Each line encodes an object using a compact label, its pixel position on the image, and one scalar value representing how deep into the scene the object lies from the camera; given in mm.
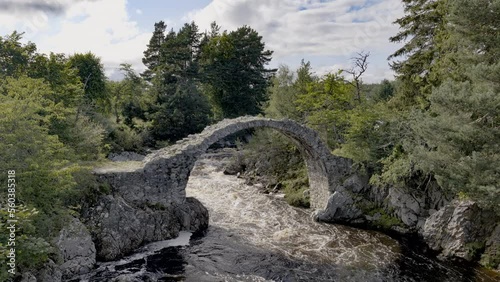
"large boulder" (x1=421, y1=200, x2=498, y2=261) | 13836
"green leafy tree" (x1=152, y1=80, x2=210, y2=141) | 38656
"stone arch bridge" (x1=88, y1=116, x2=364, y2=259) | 13986
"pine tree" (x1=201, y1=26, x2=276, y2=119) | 47062
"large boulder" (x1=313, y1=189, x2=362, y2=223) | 18281
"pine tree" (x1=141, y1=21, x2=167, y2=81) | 50688
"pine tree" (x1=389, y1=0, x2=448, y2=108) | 18344
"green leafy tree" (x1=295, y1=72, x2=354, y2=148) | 23375
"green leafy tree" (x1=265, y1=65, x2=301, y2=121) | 31227
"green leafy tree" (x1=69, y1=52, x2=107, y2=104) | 33281
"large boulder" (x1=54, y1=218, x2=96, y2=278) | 11742
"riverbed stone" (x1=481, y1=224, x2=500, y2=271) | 13000
